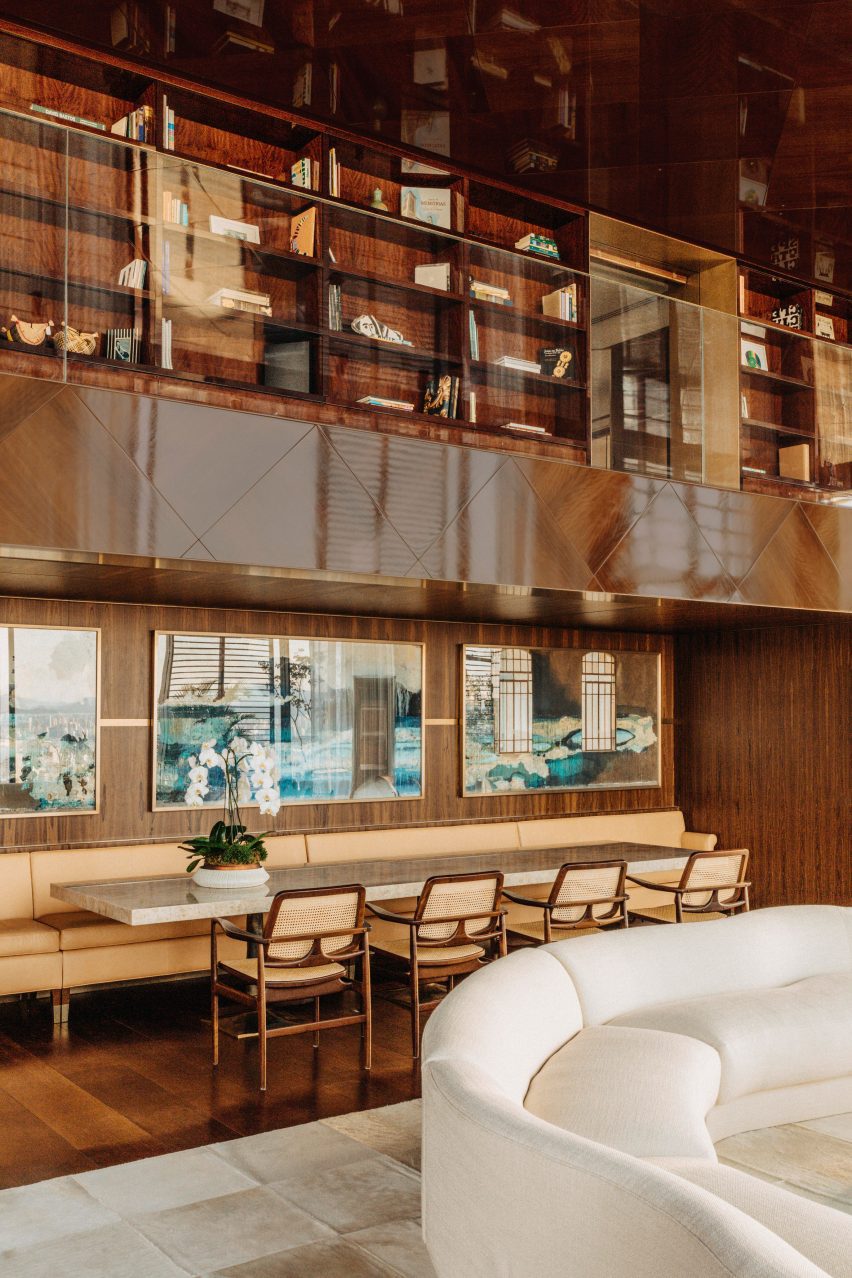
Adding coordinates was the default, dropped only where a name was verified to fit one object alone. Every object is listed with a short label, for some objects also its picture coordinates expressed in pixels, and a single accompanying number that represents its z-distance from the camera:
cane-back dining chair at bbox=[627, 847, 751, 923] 6.37
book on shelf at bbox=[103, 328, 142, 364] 4.64
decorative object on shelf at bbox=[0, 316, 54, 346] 4.25
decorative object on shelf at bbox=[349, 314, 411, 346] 5.34
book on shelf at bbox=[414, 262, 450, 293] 5.64
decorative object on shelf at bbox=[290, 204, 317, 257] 5.12
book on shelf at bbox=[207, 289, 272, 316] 4.88
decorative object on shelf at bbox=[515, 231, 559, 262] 7.43
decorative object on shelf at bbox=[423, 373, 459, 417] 5.67
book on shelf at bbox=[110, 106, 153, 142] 5.98
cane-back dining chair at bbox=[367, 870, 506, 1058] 5.27
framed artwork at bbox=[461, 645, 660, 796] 8.10
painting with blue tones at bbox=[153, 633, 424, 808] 6.74
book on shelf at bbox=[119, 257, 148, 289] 4.62
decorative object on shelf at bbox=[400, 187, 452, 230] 6.98
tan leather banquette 5.71
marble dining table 5.04
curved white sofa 1.81
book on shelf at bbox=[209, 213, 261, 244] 4.88
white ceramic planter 5.51
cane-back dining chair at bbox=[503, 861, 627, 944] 5.84
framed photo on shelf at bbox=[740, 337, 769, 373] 6.88
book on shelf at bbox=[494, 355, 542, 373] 5.91
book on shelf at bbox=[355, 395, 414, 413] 5.50
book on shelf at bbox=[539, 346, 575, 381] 6.04
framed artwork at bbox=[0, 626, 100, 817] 6.18
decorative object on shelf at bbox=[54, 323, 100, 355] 4.49
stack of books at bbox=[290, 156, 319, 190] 6.54
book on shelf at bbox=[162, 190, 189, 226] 4.73
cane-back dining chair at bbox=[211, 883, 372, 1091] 4.75
